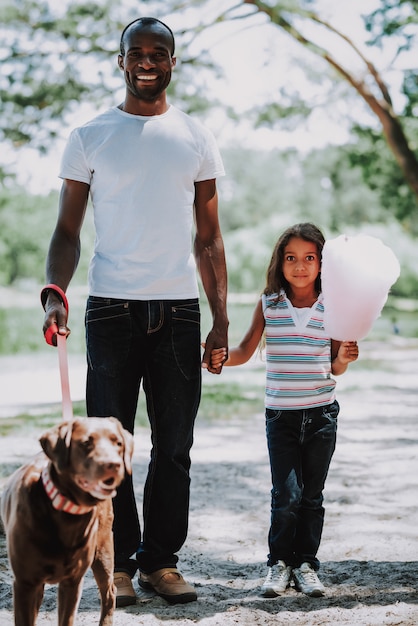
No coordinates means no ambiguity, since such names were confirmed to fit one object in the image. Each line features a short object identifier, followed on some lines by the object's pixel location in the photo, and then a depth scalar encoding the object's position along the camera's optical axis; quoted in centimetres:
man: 350
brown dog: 247
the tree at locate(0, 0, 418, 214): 1461
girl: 380
